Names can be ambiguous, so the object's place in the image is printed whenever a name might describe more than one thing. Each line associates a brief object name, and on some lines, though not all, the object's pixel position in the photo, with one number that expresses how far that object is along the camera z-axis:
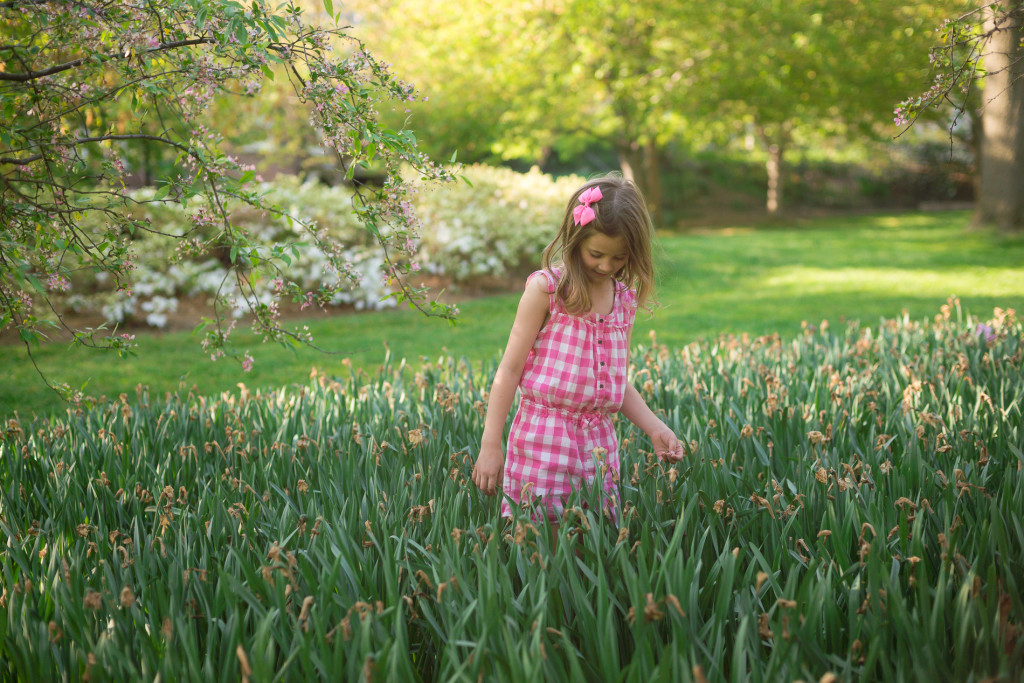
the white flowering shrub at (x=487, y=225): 9.28
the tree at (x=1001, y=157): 12.15
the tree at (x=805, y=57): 15.06
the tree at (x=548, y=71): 15.03
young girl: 2.32
